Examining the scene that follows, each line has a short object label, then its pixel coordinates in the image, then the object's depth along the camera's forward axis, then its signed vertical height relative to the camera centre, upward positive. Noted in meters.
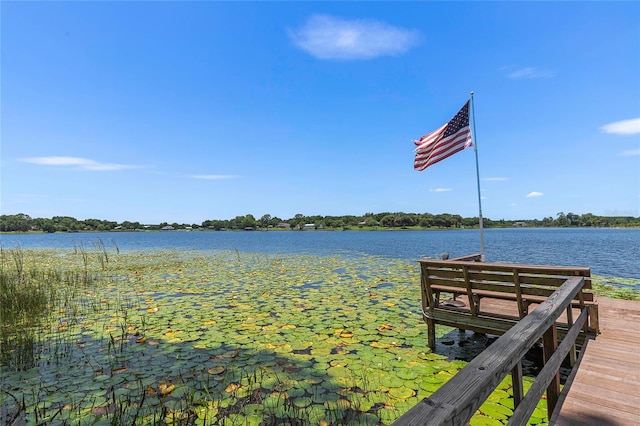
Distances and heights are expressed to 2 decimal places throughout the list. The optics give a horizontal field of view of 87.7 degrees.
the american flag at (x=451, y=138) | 9.65 +2.47
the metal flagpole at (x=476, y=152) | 9.81 +2.15
